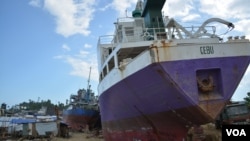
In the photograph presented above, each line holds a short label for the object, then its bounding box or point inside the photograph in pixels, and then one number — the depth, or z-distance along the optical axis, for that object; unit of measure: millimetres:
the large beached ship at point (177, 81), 6377
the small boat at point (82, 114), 21078
